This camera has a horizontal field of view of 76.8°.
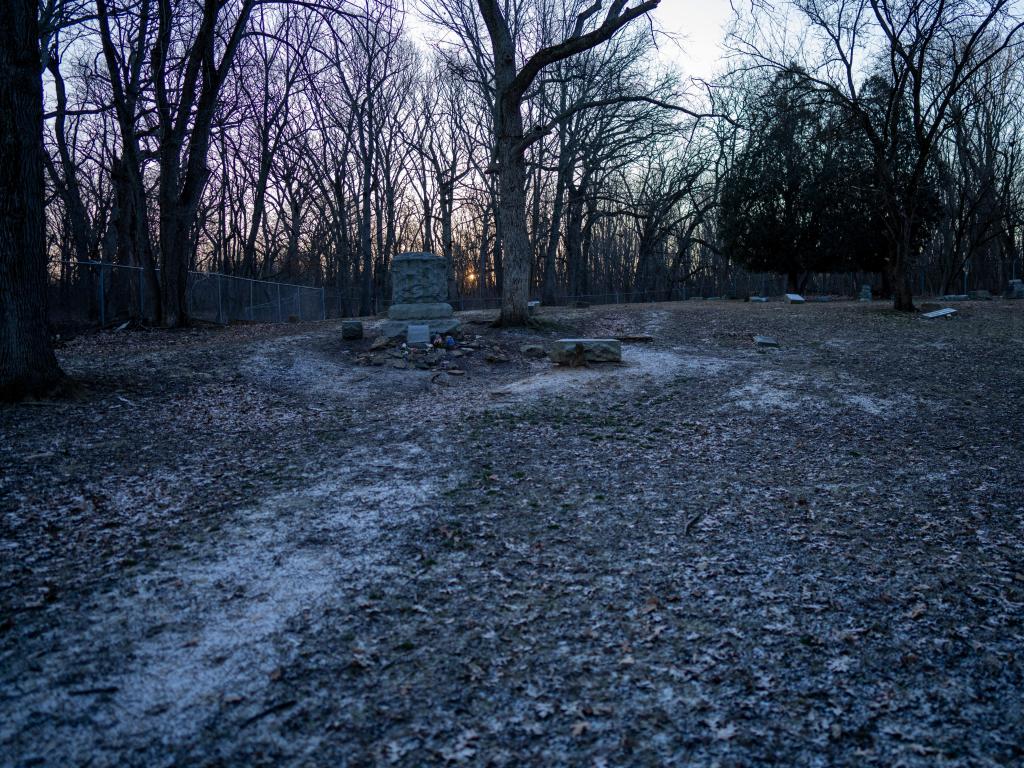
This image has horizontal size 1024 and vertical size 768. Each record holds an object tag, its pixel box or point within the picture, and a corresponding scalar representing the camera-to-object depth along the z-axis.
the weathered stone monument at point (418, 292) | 12.22
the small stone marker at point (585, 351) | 9.70
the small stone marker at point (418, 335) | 11.22
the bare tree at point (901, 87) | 13.43
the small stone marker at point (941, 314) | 14.07
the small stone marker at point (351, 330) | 12.00
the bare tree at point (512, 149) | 12.50
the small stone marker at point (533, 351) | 11.23
